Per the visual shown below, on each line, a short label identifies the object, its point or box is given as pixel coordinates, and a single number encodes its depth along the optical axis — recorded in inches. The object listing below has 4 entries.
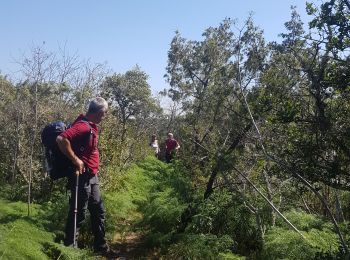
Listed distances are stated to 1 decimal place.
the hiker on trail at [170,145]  693.9
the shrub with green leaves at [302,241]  182.7
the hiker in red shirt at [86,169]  217.8
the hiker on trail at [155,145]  848.3
